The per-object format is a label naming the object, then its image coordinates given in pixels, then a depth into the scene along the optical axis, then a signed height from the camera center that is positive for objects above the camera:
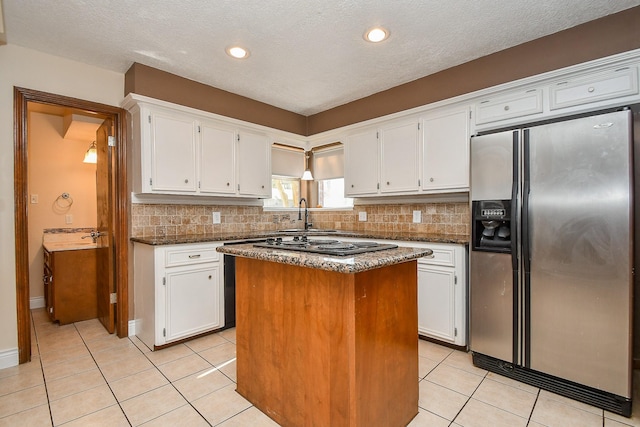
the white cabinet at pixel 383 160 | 3.17 +0.56
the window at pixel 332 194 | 4.29 +0.25
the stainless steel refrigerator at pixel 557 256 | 1.82 -0.30
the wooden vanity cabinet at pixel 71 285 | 3.30 -0.78
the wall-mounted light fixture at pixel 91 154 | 4.05 +0.77
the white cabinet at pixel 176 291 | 2.65 -0.71
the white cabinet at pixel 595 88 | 2.00 +0.82
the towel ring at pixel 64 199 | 4.06 +0.18
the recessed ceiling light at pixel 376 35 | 2.34 +1.36
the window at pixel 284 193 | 4.36 +0.28
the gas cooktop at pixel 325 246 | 1.54 -0.19
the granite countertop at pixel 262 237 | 2.67 -0.24
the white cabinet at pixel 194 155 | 2.84 +0.59
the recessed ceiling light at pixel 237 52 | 2.59 +1.36
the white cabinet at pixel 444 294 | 2.62 -0.73
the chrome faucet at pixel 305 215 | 4.57 -0.05
